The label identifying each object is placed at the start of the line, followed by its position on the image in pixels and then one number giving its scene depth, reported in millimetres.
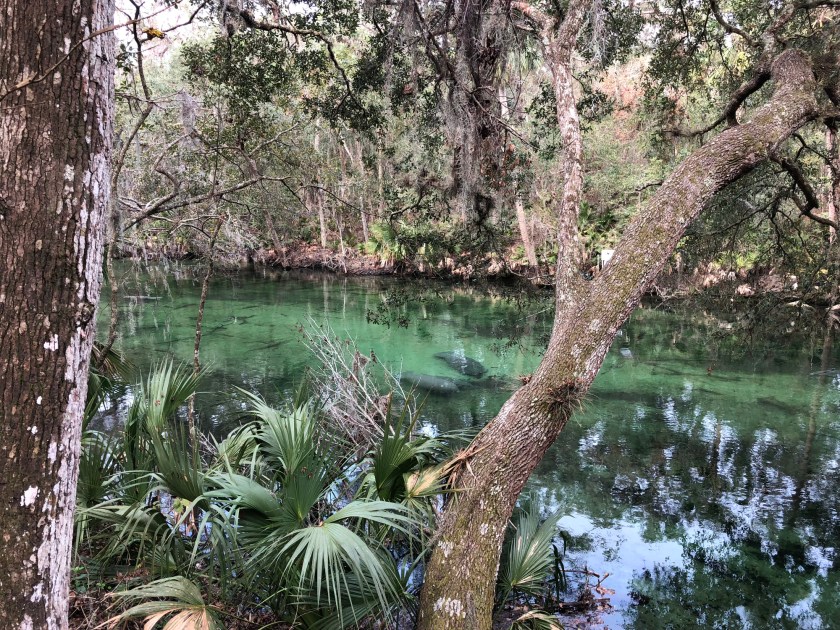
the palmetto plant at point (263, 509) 2686
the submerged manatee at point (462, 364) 12877
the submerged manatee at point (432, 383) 11328
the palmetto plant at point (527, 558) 3947
